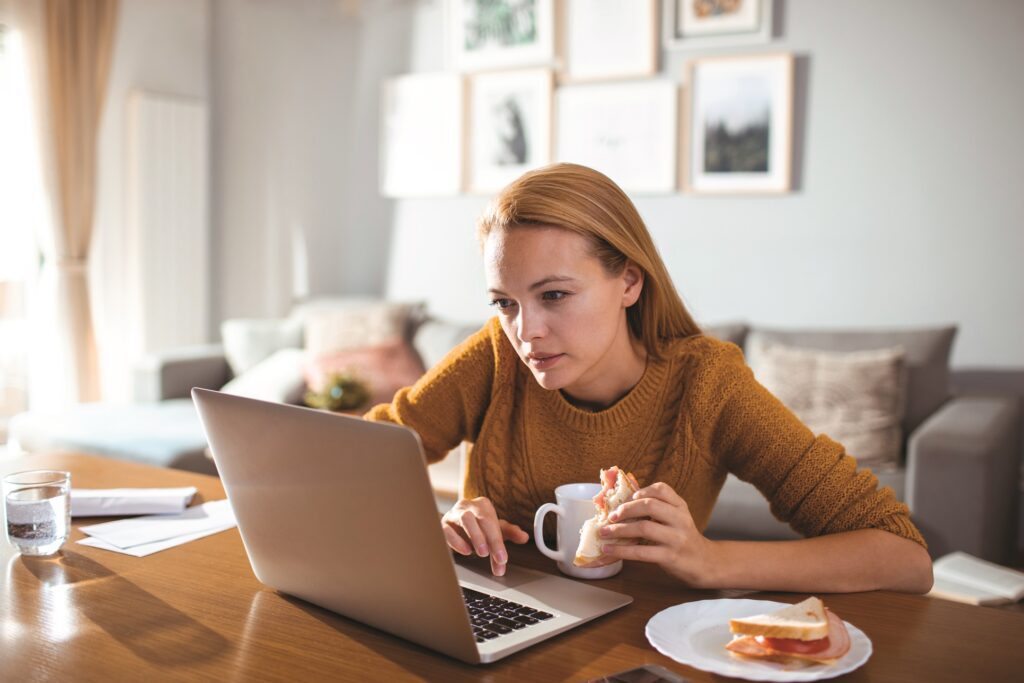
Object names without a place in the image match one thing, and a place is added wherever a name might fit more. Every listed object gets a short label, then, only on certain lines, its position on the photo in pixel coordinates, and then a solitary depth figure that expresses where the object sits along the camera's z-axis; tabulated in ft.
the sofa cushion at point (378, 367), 12.68
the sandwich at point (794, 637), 2.81
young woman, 3.60
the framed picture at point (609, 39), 12.85
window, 13.26
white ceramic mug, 3.62
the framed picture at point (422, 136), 14.53
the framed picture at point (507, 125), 13.78
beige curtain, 13.53
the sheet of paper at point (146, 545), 4.01
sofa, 8.62
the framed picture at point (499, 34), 13.66
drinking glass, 3.92
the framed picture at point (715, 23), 12.14
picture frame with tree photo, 12.12
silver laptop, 2.75
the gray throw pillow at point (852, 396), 10.00
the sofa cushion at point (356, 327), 13.35
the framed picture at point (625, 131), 12.91
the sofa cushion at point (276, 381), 12.28
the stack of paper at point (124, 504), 4.59
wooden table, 2.84
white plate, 2.77
